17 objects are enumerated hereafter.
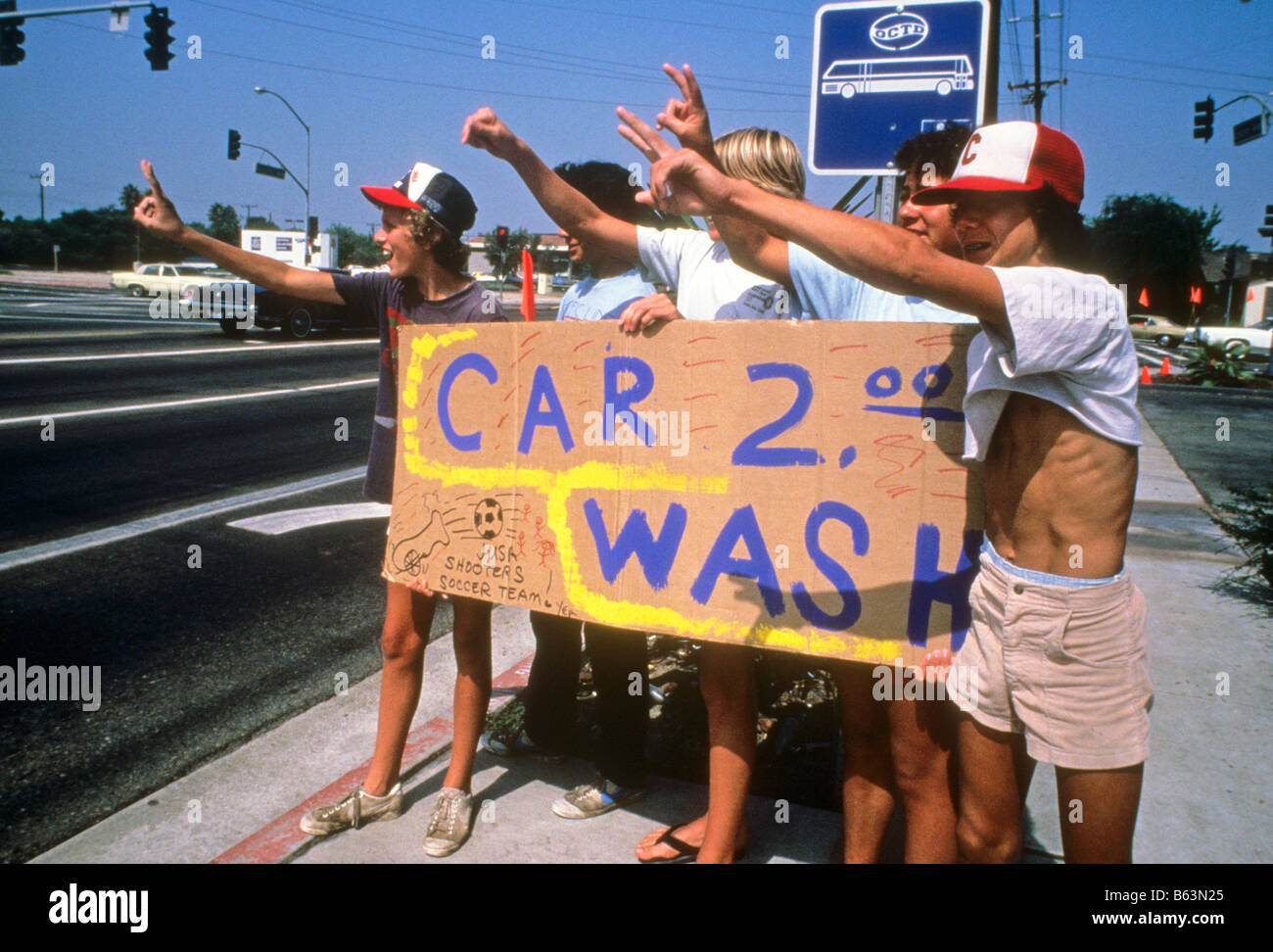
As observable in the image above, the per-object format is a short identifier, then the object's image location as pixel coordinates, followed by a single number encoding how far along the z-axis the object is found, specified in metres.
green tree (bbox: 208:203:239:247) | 94.88
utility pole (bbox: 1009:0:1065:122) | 25.99
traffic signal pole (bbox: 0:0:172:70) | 20.75
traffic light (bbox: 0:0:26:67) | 21.09
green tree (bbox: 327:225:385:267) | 88.06
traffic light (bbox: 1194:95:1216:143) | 23.71
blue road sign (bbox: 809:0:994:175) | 4.13
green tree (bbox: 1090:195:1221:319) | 59.06
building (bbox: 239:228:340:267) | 34.16
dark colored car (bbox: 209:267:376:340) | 22.70
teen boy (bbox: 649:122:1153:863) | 1.71
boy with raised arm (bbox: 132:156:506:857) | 2.95
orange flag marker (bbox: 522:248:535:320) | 3.06
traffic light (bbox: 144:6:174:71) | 21.12
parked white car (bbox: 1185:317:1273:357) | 36.69
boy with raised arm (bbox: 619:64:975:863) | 2.27
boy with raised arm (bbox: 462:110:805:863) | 2.42
